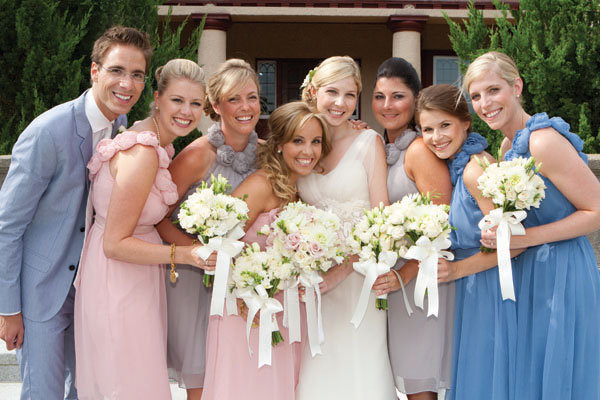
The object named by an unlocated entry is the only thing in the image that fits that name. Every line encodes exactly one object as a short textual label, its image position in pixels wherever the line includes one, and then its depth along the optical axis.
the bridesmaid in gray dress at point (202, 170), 3.64
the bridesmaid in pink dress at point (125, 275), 3.09
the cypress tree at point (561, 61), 6.99
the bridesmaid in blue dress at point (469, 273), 3.20
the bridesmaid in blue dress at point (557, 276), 3.02
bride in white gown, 3.46
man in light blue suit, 3.16
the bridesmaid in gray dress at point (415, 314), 3.47
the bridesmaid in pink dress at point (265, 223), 3.28
